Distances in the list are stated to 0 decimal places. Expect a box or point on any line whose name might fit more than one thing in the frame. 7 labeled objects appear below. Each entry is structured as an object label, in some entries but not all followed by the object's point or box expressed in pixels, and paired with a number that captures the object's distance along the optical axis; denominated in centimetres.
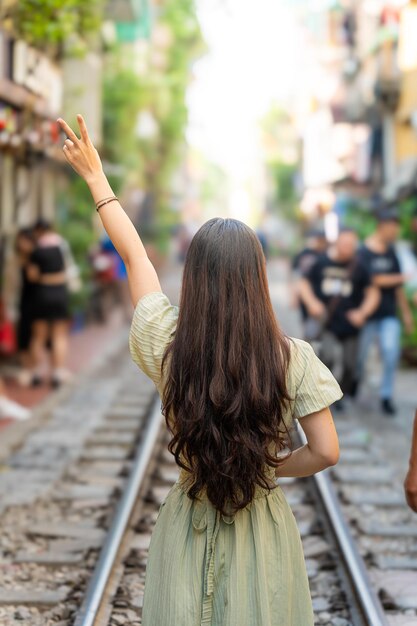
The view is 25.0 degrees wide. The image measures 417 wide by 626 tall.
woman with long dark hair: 243
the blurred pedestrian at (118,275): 1836
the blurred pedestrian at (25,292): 1081
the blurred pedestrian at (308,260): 1030
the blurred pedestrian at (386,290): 909
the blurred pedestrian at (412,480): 291
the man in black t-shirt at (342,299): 919
